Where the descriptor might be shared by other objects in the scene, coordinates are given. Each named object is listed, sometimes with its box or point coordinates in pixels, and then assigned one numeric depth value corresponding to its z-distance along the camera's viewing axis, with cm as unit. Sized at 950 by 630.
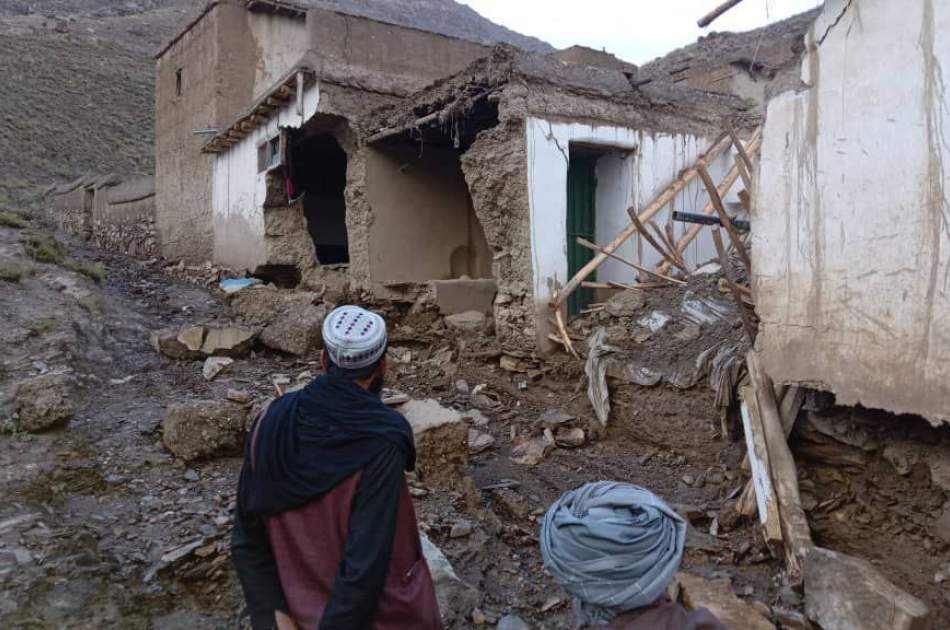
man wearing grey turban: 145
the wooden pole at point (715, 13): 352
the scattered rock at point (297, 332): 711
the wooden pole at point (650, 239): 591
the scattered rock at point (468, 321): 759
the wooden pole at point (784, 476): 366
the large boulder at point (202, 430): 452
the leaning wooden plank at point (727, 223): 471
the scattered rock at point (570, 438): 559
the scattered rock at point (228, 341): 691
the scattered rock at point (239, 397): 541
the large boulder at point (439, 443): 450
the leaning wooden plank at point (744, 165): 510
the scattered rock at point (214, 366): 629
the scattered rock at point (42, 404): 459
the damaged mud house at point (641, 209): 336
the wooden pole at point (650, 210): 649
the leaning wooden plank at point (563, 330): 623
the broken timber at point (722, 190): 712
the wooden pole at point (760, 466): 382
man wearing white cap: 163
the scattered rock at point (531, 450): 530
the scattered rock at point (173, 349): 677
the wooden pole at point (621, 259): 638
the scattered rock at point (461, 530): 397
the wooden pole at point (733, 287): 434
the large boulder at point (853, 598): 296
